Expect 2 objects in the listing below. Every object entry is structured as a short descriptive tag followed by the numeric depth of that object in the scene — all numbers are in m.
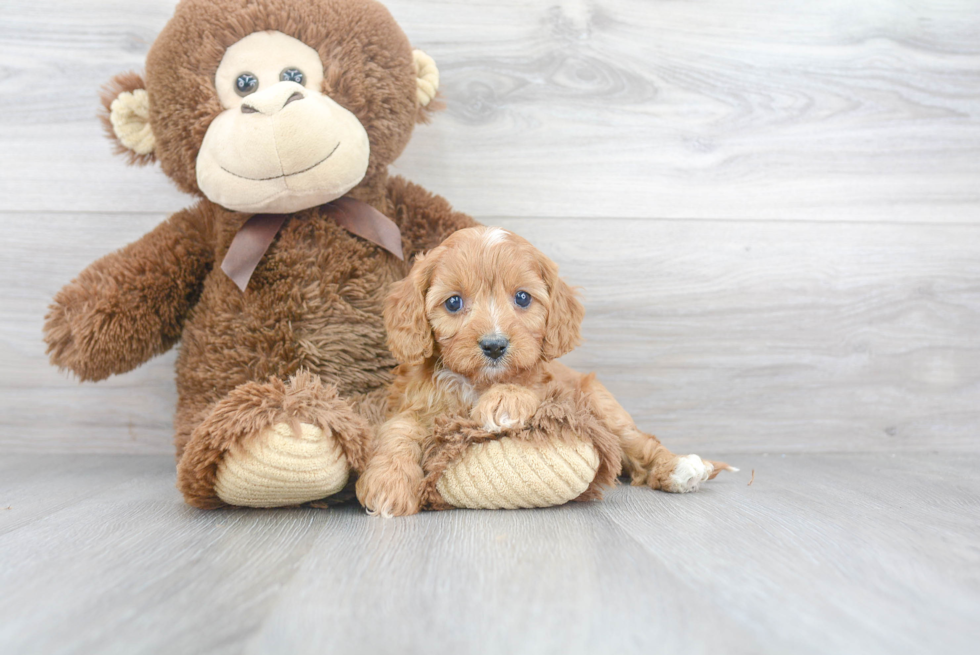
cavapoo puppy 1.01
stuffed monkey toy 1.15
